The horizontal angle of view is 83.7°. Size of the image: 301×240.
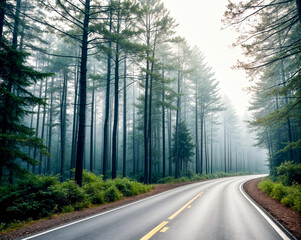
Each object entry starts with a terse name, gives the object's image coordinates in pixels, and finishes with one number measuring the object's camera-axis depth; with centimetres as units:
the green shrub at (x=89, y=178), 1216
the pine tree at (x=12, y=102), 863
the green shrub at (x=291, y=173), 1239
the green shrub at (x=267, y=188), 1257
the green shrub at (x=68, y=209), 777
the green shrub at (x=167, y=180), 2247
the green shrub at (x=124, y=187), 1205
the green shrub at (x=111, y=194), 1026
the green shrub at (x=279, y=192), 1010
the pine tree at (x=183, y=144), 2869
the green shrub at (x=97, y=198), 950
